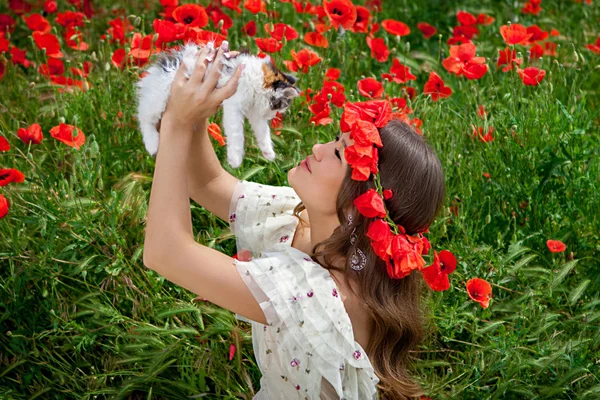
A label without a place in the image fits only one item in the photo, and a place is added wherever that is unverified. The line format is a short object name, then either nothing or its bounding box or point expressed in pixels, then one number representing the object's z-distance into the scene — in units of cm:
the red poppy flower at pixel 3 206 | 244
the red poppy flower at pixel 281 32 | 310
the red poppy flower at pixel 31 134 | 274
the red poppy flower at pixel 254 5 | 315
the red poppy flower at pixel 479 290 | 243
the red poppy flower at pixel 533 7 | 392
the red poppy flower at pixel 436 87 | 312
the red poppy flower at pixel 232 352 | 252
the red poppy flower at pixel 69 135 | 259
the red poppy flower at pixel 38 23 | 339
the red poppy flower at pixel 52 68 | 330
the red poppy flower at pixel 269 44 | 309
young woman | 204
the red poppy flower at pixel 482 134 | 305
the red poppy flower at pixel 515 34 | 311
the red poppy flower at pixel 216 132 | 262
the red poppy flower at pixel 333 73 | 318
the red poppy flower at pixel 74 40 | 330
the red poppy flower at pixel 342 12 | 314
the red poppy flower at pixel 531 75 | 298
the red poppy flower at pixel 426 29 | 411
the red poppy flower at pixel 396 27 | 368
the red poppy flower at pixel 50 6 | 373
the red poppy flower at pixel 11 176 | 247
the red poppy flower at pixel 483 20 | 387
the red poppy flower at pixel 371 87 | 302
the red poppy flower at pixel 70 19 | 336
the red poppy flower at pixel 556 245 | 274
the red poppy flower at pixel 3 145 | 261
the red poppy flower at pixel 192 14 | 287
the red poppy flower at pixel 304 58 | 308
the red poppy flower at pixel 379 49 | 343
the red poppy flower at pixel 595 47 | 340
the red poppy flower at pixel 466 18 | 364
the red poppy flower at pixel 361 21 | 340
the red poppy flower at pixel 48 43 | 323
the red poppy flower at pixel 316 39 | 332
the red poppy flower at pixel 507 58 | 316
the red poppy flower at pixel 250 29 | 339
